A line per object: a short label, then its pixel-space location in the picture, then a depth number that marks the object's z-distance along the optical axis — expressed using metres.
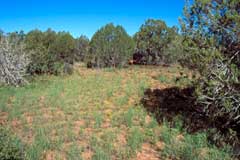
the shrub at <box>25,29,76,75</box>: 12.25
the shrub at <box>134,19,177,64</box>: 20.56
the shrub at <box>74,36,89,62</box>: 26.43
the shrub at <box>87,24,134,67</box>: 17.94
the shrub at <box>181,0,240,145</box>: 4.51
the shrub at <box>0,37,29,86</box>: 9.98
